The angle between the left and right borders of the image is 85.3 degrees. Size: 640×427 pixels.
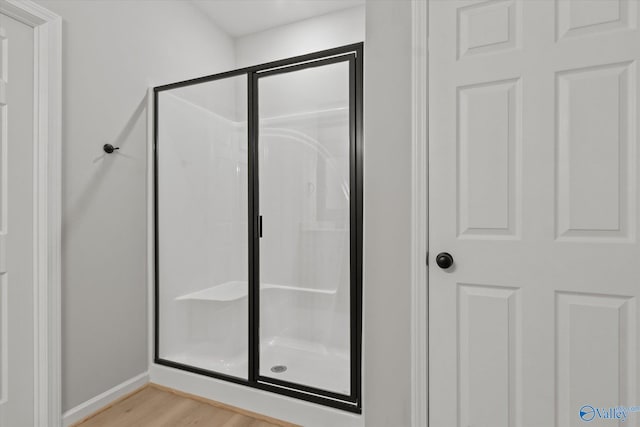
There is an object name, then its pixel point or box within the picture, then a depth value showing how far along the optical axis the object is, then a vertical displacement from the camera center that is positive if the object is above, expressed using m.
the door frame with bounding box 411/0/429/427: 1.35 -0.02
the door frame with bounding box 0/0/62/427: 1.67 -0.01
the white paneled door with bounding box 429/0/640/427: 1.12 +0.00
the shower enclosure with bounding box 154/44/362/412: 1.82 -0.09
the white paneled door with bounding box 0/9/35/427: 1.57 -0.06
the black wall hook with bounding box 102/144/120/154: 1.98 +0.36
